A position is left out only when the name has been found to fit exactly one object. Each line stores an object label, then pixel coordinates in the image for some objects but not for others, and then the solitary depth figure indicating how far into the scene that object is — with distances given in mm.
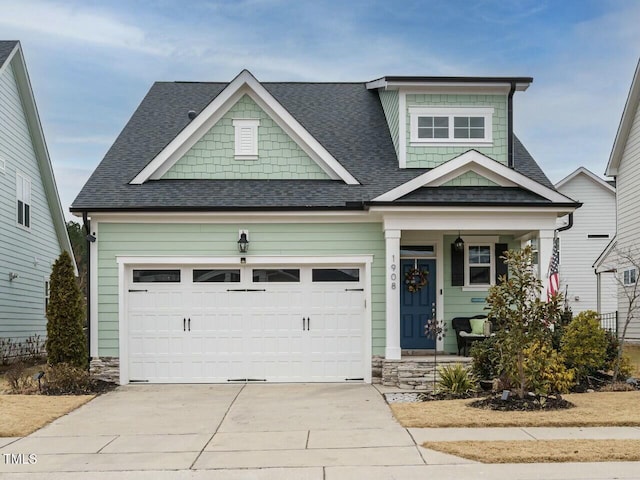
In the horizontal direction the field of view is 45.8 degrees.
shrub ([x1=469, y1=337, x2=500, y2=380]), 13195
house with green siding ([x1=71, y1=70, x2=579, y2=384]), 14922
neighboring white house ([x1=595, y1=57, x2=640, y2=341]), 22312
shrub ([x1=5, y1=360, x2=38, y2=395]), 13438
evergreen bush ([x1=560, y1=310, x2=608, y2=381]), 13672
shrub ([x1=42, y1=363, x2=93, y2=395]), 13500
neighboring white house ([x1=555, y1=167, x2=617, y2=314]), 31047
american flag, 14879
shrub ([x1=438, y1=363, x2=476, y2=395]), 12555
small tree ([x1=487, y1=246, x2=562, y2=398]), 11680
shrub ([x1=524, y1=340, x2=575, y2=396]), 11789
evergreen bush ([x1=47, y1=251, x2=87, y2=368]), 14156
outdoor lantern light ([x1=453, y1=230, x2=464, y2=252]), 16188
